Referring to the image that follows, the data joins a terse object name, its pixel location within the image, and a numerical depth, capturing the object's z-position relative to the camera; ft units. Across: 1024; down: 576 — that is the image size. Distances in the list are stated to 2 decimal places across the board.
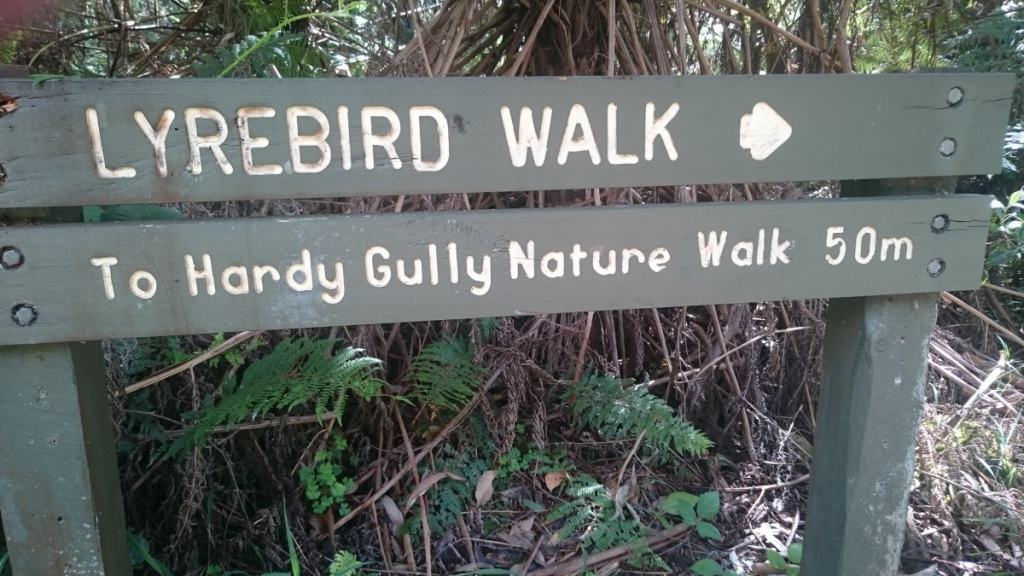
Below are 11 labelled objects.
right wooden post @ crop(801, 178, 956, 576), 5.20
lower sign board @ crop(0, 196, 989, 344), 4.23
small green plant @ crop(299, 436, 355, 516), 7.32
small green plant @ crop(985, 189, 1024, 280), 10.52
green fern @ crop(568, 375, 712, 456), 7.48
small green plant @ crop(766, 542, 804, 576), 6.88
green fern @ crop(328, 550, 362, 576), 6.10
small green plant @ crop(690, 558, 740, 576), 6.99
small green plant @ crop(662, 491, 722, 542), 7.57
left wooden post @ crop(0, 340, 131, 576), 4.37
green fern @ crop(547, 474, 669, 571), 7.14
